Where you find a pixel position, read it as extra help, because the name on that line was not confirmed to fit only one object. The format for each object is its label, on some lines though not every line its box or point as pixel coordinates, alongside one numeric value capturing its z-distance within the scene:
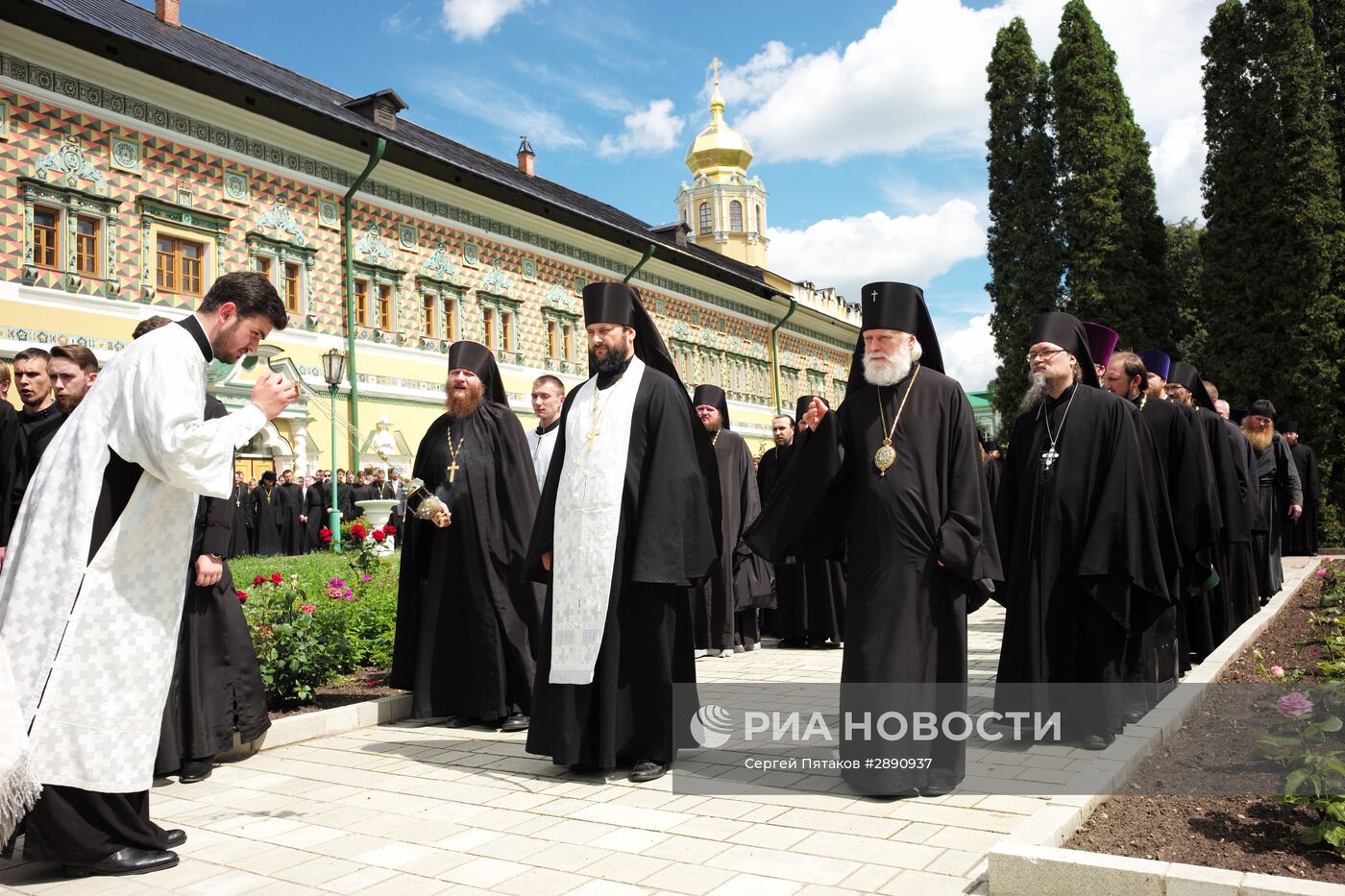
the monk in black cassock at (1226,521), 7.96
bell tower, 54.28
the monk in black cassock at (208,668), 4.93
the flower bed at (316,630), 6.36
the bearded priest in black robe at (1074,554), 5.39
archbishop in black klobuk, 4.55
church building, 17.16
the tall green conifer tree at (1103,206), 27.62
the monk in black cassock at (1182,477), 6.95
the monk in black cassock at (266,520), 19.70
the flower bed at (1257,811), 3.21
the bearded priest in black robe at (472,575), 6.28
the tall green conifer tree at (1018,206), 28.73
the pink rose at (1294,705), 3.47
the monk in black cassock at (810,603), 9.48
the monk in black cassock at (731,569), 9.07
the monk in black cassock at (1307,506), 14.88
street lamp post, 18.44
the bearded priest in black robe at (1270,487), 10.77
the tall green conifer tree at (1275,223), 23.53
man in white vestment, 3.60
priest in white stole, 4.98
